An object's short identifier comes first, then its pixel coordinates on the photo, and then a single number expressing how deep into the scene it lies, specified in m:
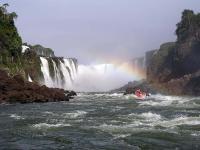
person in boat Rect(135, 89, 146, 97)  59.23
